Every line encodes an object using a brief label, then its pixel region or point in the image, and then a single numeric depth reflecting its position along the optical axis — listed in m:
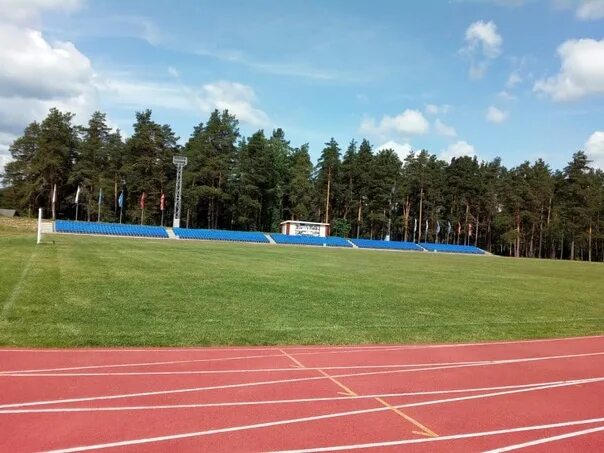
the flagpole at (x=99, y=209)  79.94
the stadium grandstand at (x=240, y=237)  63.25
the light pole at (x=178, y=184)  66.55
